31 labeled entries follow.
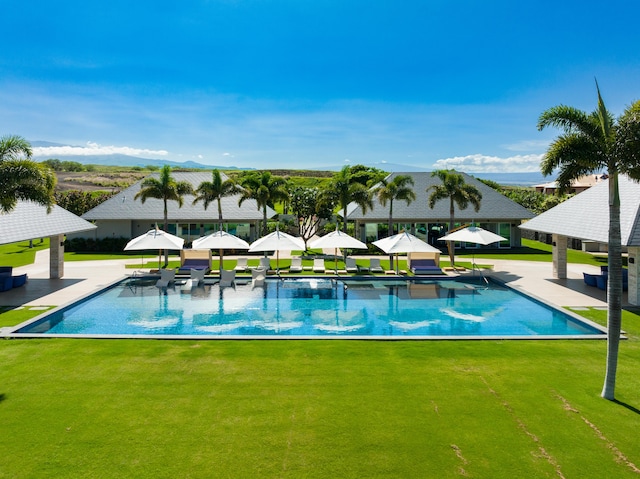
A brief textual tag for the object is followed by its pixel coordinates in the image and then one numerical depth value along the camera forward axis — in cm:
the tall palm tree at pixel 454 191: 3031
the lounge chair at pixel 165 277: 2360
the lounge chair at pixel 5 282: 2047
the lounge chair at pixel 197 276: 2405
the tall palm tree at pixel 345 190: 3188
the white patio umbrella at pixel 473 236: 2578
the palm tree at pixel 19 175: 1238
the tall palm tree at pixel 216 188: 3253
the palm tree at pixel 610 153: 938
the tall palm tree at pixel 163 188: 3172
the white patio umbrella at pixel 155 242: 2414
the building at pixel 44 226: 2055
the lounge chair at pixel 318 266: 2705
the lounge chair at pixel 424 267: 2645
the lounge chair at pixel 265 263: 2743
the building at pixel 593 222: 1817
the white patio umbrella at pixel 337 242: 2462
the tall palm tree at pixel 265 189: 3406
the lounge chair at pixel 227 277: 2361
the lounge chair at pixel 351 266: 2747
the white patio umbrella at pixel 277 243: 2400
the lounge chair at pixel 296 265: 2719
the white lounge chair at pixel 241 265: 2812
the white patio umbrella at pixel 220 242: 2458
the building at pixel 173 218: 3906
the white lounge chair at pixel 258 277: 2404
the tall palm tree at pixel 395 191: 3212
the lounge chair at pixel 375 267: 2703
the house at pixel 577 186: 8362
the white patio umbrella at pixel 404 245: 2372
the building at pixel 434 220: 3841
